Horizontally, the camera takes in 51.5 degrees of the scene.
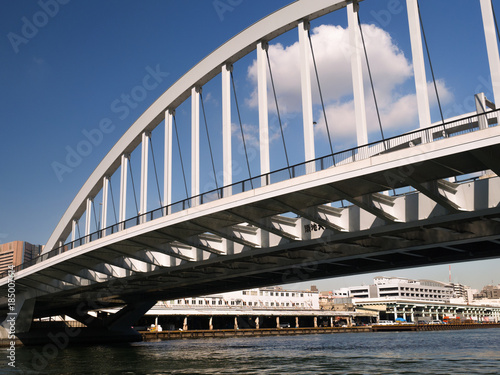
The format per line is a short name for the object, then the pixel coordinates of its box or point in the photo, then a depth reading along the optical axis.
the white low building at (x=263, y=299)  118.44
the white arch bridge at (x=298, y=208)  20.78
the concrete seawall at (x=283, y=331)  79.31
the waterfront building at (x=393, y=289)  190.62
